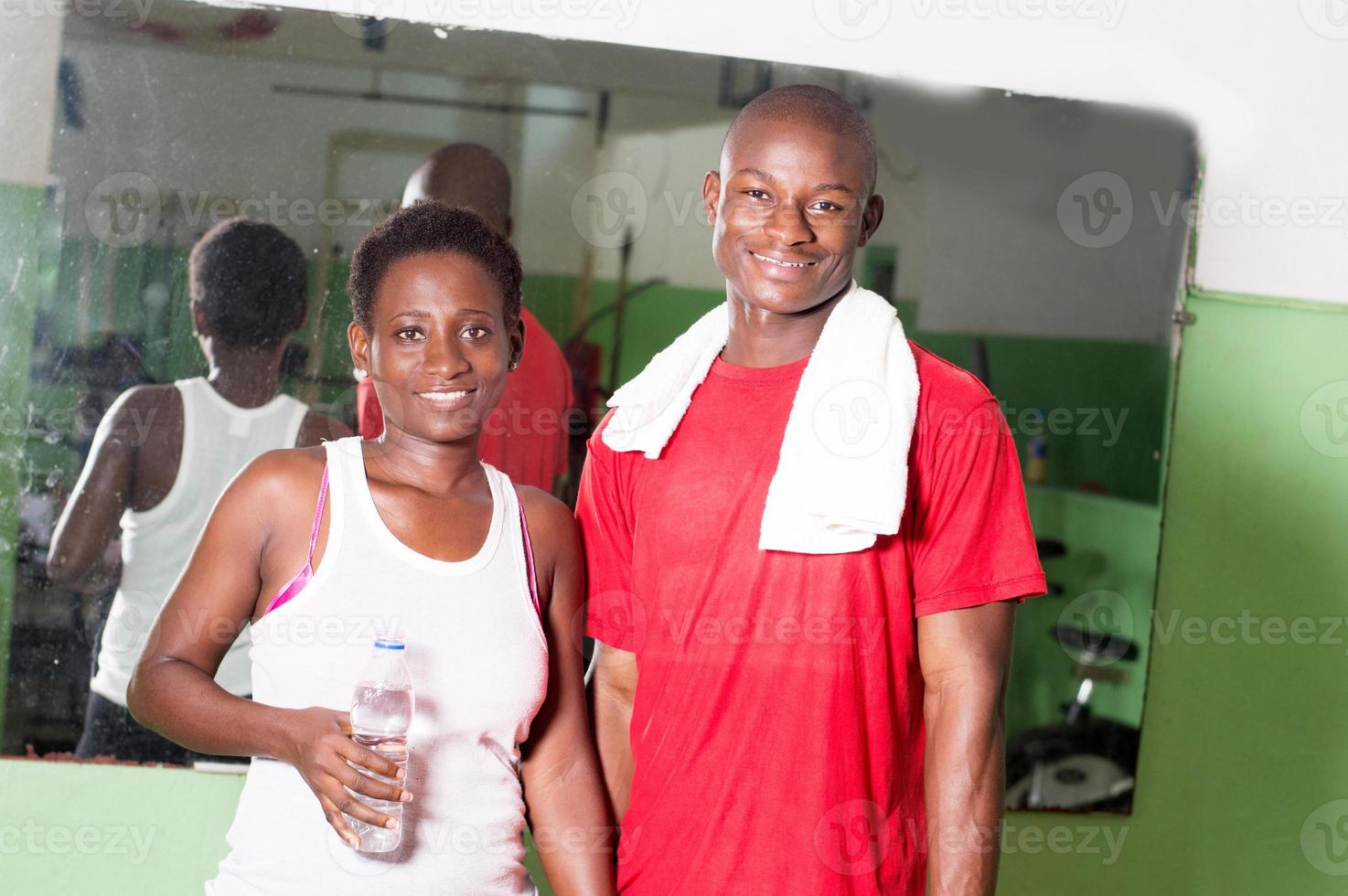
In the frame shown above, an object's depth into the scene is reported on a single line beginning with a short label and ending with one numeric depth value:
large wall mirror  2.76
